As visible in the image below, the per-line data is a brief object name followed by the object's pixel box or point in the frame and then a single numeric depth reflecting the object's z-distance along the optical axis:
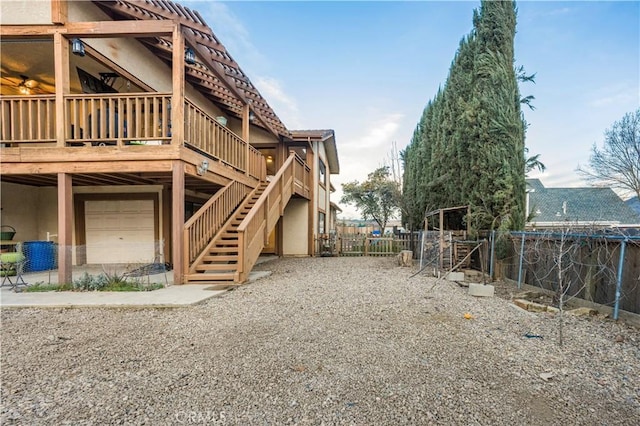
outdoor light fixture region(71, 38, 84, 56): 5.95
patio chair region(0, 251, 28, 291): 5.93
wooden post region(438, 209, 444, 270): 8.27
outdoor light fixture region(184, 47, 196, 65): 6.56
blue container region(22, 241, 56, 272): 7.62
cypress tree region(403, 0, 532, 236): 8.06
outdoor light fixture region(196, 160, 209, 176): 6.83
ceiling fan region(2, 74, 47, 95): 7.62
